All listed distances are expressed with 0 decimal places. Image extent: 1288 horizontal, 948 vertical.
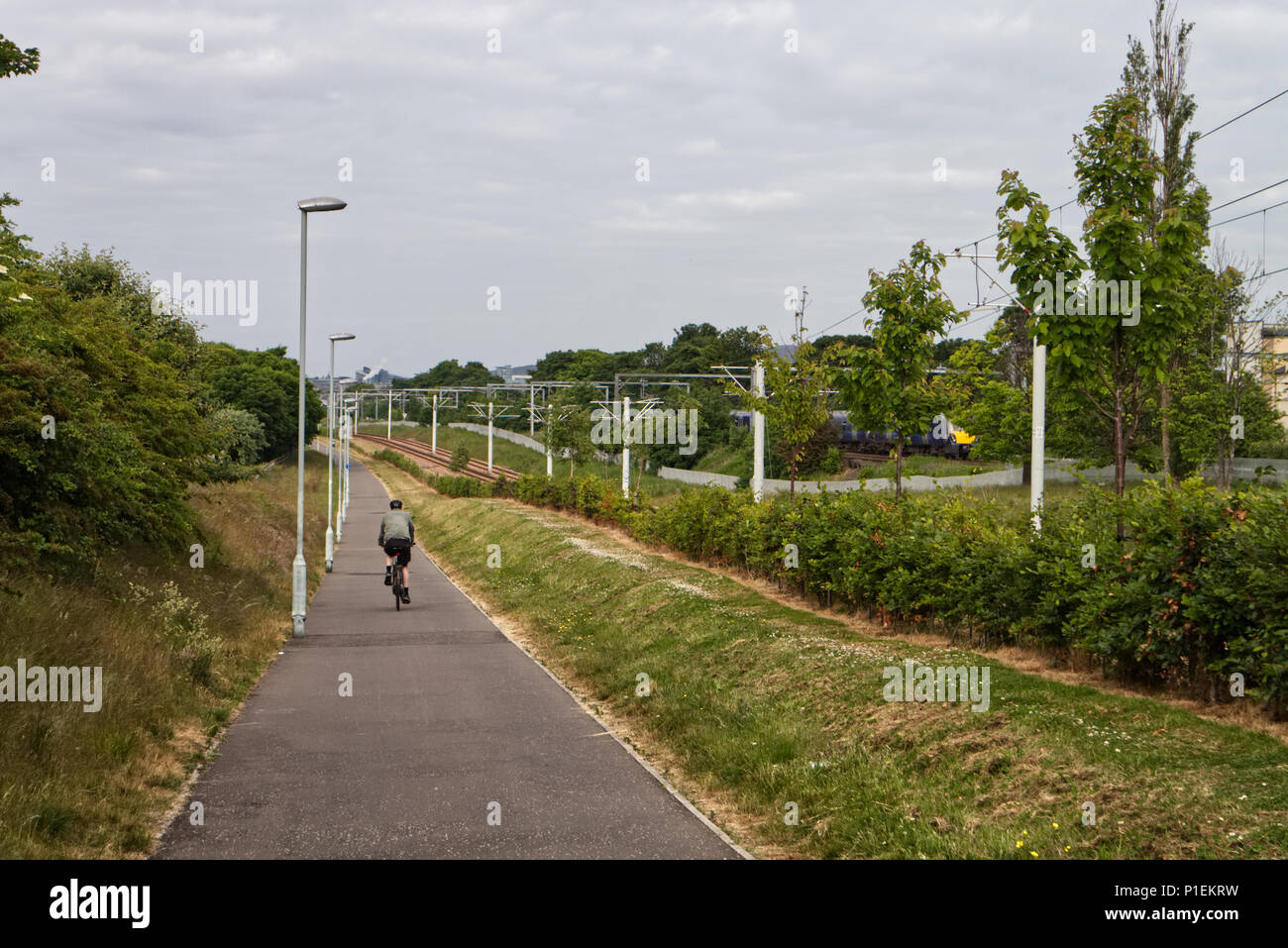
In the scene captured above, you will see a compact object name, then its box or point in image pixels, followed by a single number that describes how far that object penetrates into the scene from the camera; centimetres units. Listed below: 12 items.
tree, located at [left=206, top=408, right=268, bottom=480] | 2416
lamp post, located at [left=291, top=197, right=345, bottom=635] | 1745
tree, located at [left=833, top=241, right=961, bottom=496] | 1819
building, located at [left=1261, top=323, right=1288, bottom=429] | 3906
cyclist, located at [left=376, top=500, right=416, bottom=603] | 2039
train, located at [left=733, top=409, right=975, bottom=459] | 7131
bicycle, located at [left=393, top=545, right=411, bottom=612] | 2059
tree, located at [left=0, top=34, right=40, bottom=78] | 893
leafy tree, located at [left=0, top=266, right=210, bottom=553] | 1123
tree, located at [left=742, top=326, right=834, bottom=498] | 2322
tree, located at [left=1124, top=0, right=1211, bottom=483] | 3719
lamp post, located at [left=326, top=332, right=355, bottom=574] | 3047
